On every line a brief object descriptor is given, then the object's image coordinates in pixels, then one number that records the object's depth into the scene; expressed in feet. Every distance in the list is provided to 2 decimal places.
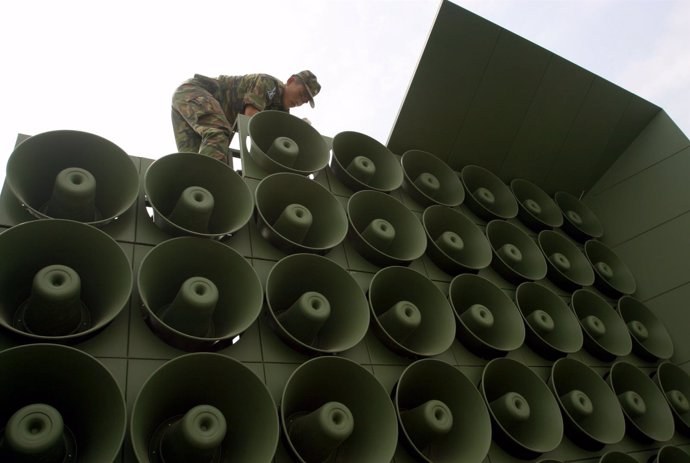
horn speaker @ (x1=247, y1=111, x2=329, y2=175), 12.72
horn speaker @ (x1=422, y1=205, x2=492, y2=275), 13.67
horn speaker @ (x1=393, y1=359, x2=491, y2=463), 9.93
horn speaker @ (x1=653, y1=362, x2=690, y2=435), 13.97
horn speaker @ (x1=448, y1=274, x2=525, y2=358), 12.25
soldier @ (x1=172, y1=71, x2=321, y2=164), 12.76
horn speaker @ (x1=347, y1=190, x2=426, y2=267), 12.45
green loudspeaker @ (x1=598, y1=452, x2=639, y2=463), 11.94
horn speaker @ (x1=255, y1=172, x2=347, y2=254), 11.30
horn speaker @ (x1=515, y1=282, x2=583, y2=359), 13.39
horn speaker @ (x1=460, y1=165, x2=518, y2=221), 16.37
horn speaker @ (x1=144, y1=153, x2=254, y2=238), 10.16
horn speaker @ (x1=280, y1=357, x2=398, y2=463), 8.61
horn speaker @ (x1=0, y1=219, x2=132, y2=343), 8.02
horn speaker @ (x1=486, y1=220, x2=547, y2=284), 14.76
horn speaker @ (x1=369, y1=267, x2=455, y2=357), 11.12
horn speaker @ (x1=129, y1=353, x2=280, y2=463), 7.64
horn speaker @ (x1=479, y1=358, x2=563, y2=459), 10.97
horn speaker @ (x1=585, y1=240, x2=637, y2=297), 16.93
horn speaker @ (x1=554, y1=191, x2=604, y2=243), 18.56
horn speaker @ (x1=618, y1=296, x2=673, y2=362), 15.46
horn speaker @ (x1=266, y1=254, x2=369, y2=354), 9.94
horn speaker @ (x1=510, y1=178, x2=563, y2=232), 17.51
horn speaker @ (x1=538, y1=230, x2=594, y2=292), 15.90
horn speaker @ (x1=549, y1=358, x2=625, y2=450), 12.07
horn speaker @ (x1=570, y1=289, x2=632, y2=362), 14.49
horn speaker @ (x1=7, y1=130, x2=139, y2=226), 9.14
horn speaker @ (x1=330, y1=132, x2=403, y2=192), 14.03
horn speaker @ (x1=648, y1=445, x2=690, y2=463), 12.69
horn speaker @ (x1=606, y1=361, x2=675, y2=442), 13.15
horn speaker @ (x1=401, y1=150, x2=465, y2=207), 15.21
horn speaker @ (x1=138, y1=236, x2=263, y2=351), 8.82
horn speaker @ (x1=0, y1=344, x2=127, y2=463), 6.83
